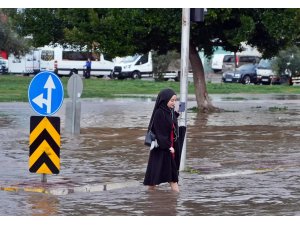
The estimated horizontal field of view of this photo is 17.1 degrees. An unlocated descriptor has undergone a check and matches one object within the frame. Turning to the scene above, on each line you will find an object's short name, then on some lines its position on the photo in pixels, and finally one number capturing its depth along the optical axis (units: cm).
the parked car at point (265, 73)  6712
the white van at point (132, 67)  6950
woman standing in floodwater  1408
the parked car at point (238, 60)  7738
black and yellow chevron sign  1448
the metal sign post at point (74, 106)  2170
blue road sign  1464
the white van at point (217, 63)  8023
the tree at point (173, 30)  3130
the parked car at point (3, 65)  7394
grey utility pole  1662
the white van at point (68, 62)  7056
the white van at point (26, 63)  7125
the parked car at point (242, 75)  6806
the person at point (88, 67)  6938
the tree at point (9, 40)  6147
